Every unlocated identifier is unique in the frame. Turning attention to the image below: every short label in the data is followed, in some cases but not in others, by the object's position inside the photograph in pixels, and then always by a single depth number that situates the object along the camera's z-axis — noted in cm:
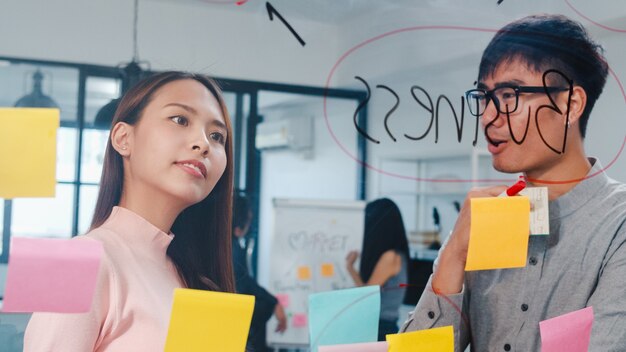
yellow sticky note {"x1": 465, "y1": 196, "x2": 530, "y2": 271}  122
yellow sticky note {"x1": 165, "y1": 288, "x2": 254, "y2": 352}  94
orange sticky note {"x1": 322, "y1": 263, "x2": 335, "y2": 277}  113
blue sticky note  113
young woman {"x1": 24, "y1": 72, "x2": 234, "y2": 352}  88
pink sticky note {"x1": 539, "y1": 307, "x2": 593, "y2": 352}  123
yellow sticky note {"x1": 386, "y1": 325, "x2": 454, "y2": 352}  119
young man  123
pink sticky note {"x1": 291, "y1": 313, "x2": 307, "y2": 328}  110
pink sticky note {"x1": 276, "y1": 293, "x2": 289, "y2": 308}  107
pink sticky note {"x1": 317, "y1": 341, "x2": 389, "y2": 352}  113
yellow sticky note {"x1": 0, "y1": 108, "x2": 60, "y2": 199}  87
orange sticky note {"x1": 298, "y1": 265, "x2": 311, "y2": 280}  109
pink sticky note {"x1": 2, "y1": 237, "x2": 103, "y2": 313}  84
